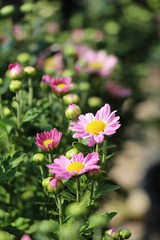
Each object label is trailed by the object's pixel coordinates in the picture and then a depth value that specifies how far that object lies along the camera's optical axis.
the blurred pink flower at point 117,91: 0.98
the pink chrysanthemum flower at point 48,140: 0.60
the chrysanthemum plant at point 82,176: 0.55
